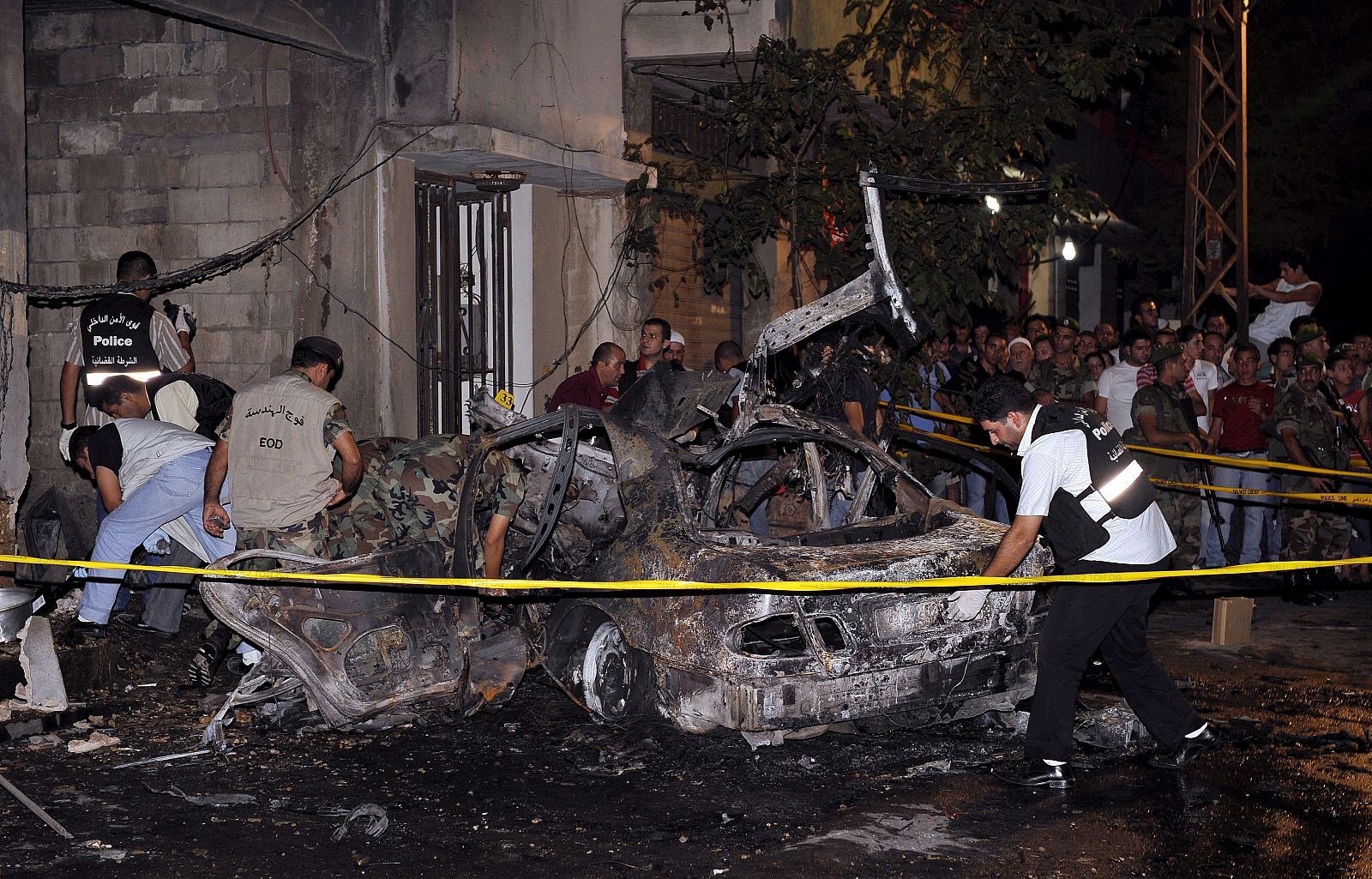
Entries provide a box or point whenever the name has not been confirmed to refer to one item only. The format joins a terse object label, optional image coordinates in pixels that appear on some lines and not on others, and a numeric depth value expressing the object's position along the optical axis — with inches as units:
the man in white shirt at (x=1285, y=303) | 662.5
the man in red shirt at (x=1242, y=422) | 493.7
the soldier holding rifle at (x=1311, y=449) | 483.8
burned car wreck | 259.0
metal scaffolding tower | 672.4
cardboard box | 386.3
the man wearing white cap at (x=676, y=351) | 494.6
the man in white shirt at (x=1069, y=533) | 255.3
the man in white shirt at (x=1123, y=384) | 498.6
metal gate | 502.6
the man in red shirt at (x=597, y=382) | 432.5
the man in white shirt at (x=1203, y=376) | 530.9
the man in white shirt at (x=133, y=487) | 341.4
